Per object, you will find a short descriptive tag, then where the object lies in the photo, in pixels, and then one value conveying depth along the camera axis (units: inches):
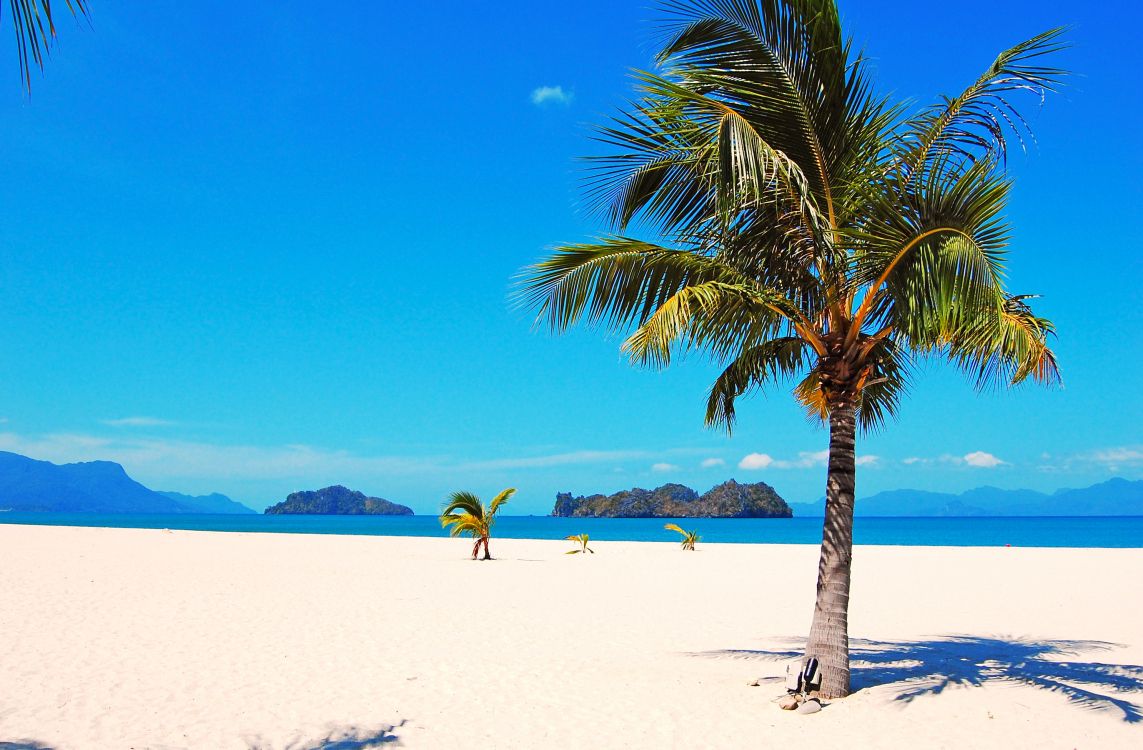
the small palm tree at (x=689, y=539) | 1063.6
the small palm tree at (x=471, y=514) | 787.4
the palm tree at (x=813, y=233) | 225.0
